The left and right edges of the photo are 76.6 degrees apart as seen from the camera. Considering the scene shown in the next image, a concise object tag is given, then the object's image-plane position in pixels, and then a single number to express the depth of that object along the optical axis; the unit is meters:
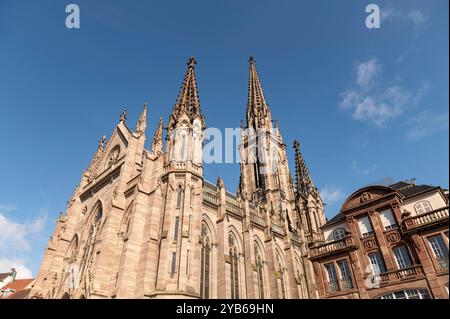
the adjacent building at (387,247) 15.77
